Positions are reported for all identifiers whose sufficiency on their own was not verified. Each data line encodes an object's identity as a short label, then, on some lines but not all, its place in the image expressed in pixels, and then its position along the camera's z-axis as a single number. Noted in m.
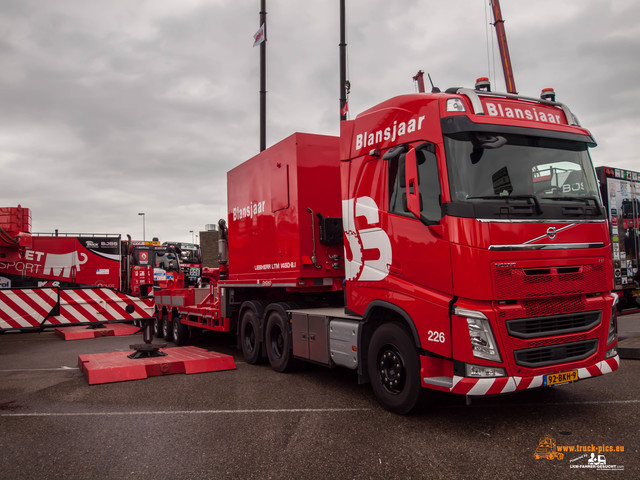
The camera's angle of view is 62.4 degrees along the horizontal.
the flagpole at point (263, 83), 17.14
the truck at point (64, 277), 8.20
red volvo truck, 4.71
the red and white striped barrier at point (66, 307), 8.05
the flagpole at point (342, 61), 14.21
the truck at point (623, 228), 9.72
